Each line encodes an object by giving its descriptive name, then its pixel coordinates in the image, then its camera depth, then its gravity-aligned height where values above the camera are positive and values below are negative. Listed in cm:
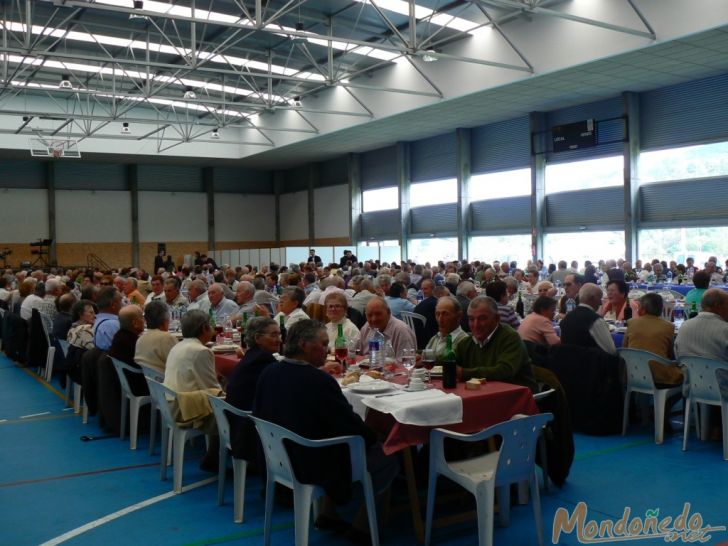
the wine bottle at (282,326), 566 -63
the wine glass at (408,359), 455 -70
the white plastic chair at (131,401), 544 -117
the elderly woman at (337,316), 572 -51
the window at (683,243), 1577 +18
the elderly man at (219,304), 789 -54
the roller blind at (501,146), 1920 +313
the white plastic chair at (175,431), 448 -114
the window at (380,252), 2300 +10
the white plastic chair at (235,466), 401 -123
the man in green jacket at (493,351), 409 -60
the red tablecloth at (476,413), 349 -88
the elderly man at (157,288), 988 -44
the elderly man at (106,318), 607 -55
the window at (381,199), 2428 +205
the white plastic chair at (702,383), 491 -97
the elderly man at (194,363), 458 -71
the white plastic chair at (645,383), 538 -106
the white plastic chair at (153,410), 507 -120
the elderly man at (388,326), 536 -56
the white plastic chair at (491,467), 315 -106
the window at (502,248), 2011 +16
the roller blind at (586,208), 1725 +118
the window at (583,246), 1777 +18
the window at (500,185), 1966 +205
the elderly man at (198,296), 823 -47
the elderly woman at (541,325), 570 -61
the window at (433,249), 2244 +18
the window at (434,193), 2186 +205
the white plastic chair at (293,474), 317 -104
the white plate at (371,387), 381 -75
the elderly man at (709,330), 508 -60
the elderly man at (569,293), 794 -50
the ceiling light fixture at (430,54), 1223 +364
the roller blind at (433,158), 2150 +313
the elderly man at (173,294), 829 -44
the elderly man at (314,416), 323 -77
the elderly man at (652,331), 562 -66
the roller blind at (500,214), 1964 +118
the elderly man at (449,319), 476 -45
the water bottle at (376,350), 462 -66
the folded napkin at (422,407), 343 -78
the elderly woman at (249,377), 392 -72
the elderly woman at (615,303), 695 -54
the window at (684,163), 1532 +206
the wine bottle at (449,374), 388 -68
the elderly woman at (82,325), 658 -66
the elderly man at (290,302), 652 -43
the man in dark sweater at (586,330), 552 -63
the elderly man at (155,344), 536 -67
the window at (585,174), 1728 +207
